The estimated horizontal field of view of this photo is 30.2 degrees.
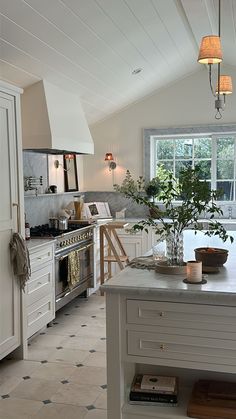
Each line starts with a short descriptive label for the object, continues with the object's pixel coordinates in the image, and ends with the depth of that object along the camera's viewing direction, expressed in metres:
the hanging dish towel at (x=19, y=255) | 3.52
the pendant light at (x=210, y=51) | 3.02
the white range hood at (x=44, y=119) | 4.68
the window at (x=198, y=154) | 6.73
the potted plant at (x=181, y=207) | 2.43
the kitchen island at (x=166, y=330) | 2.13
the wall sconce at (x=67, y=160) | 6.01
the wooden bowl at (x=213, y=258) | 2.62
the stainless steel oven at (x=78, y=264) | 4.67
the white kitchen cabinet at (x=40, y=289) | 3.97
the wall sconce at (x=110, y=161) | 6.95
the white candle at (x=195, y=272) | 2.30
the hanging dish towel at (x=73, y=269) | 4.88
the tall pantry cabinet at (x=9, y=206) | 3.42
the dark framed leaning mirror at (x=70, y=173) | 6.39
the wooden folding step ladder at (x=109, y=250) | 5.70
